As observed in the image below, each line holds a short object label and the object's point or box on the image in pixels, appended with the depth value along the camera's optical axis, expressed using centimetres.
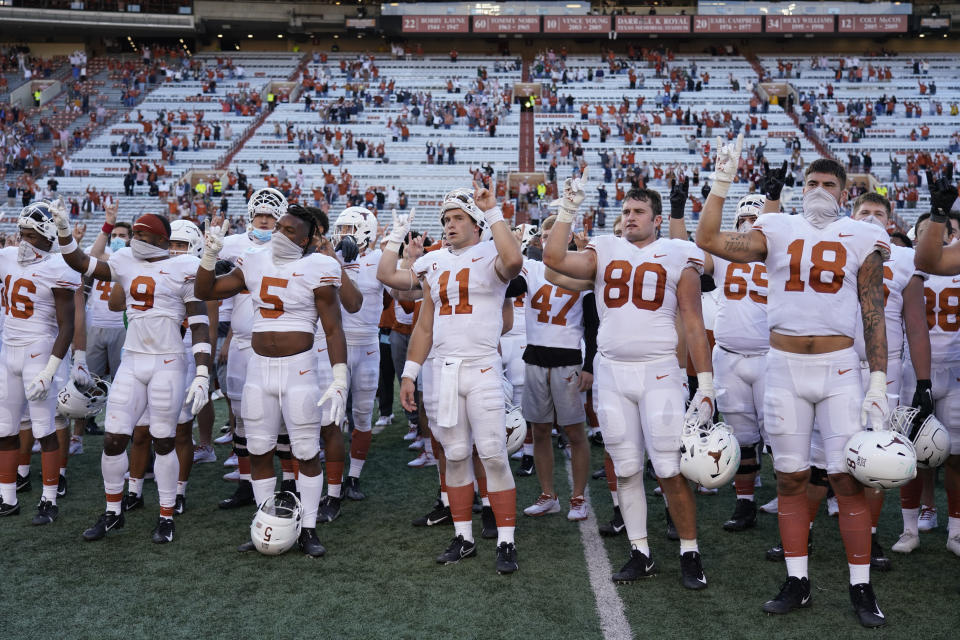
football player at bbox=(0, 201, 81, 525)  645
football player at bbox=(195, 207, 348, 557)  550
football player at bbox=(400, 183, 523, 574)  530
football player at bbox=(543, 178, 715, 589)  494
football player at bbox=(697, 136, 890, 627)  452
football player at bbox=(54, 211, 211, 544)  591
